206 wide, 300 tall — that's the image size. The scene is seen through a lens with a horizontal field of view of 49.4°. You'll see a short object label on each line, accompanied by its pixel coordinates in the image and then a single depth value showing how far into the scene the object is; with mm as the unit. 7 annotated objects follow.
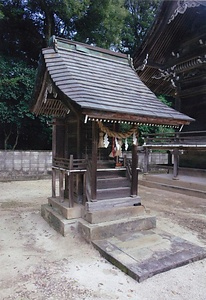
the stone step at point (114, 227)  4457
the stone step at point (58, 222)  4738
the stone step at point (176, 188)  8561
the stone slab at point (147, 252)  3417
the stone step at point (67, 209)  4905
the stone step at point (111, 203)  4824
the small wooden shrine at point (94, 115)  4582
